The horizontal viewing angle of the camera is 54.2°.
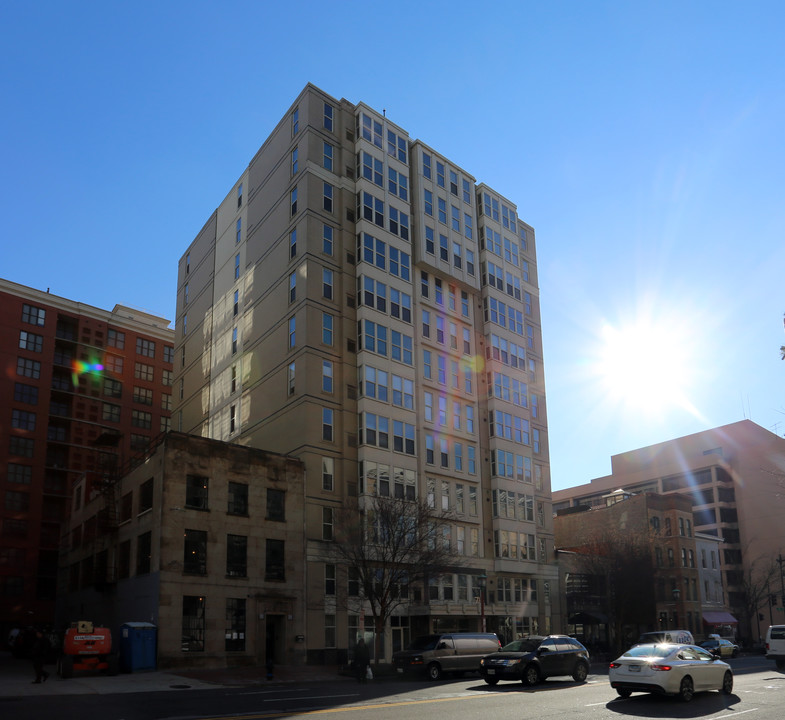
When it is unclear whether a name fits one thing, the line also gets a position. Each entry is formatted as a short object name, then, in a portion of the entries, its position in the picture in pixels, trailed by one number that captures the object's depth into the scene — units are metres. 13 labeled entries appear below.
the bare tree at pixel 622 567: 61.91
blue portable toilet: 33.88
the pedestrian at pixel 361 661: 31.48
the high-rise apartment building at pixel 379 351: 49.28
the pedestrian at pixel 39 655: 27.58
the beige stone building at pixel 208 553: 38.03
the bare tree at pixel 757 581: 84.44
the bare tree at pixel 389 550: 39.50
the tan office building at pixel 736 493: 100.25
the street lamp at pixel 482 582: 44.17
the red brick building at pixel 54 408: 73.19
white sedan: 20.23
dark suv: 26.59
